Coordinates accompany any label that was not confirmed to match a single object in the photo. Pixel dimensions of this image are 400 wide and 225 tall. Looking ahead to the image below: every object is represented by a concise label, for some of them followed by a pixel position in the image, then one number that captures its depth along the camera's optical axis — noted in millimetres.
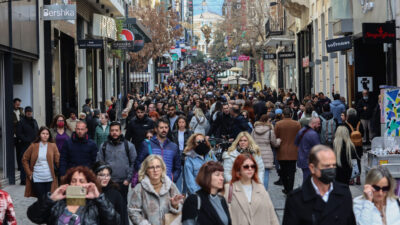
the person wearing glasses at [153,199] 7488
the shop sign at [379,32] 19609
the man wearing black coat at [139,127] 14117
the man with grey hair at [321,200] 5598
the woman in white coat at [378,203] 6242
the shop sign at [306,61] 39691
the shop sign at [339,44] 23584
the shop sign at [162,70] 67188
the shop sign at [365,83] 25266
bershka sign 19269
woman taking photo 6336
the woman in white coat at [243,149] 10586
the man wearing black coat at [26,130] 16761
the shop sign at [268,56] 45250
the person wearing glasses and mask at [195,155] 10336
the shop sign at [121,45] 34844
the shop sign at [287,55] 41897
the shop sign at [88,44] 26120
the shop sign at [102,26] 31391
